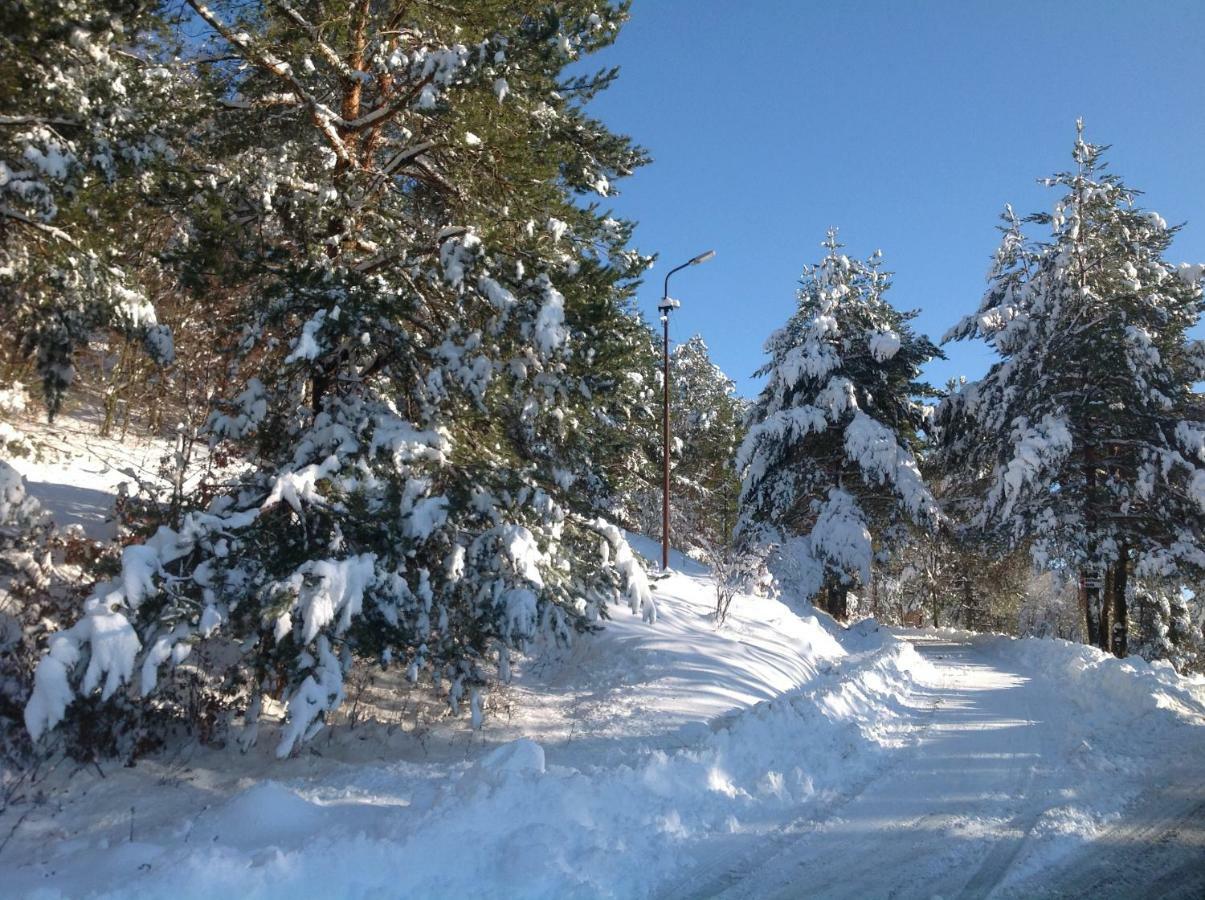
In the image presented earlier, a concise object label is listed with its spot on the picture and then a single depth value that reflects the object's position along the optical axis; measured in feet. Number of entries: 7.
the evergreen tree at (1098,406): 55.42
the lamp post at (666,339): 53.87
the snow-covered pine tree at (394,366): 19.13
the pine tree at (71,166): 19.97
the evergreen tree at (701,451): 103.86
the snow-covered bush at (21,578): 19.98
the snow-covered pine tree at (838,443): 67.72
